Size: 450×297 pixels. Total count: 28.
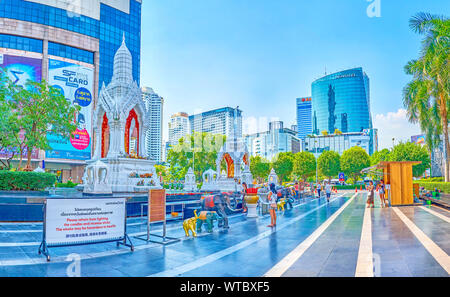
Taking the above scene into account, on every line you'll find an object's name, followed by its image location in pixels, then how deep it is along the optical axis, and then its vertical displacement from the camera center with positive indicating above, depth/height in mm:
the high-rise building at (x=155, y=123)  114931 +18471
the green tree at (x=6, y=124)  21484 +3234
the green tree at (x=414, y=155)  52403 +2517
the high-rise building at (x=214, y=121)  141825 +25213
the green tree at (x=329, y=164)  69125 +1145
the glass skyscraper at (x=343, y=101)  167750 +39769
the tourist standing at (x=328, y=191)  27478 -2062
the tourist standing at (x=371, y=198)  21562 -2114
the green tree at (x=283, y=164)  73188 +1162
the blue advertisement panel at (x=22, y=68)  49562 +17144
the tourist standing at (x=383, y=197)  21750 -1981
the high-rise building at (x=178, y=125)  135450 +21671
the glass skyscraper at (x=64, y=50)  51469 +22126
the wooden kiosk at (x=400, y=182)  21641 -962
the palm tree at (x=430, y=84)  18814 +7444
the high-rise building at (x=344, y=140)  160625 +16177
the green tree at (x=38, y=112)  22531 +4350
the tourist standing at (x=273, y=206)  13062 -1688
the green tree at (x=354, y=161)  65438 +1779
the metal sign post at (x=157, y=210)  9994 -1452
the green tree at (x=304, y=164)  70438 +1144
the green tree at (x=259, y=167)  73375 +400
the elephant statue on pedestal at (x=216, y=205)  12297 -1528
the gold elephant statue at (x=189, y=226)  10773 -2098
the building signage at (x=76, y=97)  53281 +13360
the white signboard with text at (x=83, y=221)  7747 -1454
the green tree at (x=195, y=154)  59094 +2928
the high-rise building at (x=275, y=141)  181625 +17626
